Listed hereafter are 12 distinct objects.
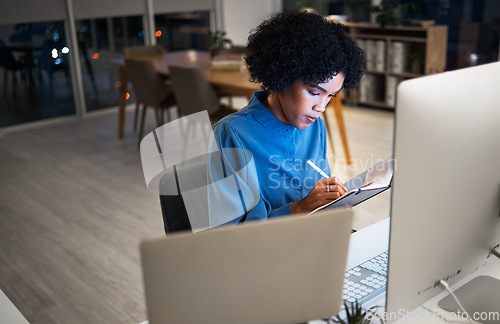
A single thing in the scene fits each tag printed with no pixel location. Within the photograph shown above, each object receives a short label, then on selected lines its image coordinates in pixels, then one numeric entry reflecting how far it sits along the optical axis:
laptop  0.67
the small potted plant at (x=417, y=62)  4.98
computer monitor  0.77
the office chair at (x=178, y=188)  1.29
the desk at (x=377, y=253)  0.98
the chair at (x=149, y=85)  4.11
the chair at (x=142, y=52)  4.85
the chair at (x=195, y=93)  3.65
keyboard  1.07
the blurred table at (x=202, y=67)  3.57
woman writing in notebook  1.27
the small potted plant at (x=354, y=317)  0.91
